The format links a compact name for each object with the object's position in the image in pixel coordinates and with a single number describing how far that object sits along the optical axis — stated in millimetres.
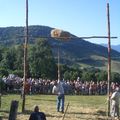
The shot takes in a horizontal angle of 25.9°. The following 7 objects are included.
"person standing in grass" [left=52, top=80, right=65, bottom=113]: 11914
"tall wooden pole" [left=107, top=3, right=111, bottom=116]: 11596
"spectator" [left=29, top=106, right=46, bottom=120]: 7692
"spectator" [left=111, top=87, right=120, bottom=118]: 11229
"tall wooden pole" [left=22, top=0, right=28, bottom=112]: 11670
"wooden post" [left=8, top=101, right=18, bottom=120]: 6746
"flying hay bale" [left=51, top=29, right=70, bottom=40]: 12632
